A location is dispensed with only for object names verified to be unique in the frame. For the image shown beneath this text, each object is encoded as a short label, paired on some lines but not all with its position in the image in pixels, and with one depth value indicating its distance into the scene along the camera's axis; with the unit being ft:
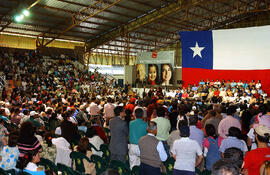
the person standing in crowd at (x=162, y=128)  14.62
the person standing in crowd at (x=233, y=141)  11.18
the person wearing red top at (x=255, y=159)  8.68
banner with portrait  71.05
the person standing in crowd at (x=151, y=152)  10.59
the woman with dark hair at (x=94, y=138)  15.26
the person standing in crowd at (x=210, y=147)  12.17
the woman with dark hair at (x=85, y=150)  13.05
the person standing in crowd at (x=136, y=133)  13.61
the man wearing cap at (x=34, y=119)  20.84
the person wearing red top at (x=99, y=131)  15.98
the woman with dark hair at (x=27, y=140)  11.58
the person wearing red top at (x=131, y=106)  24.57
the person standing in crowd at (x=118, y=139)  14.21
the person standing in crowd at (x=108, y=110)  25.27
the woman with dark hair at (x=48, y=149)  13.75
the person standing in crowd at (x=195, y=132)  13.28
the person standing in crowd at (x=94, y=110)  26.61
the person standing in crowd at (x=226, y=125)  14.75
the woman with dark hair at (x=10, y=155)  12.06
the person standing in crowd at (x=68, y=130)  16.14
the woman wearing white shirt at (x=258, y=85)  54.95
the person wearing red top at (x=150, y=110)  20.89
